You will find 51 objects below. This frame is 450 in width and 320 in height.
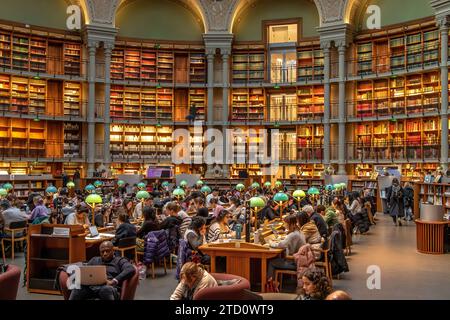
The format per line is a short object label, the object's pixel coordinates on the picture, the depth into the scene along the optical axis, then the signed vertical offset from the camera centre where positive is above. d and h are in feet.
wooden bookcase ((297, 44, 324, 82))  73.87 +14.84
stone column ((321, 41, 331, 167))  71.31 +8.90
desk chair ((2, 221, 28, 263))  30.01 -4.12
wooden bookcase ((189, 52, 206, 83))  77.00 +14.58
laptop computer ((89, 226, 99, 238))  24.82 -3.31
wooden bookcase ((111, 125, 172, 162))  73.82 +3.10
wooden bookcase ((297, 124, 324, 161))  73.26 +3.30
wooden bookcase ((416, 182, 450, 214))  40.65 -2.37
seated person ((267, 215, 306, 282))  22.28 -3.49
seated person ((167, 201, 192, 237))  28.07 -2.78
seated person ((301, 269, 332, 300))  12.13 -2.87
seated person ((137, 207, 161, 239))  26.85 -3.15
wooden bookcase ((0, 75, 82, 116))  65.57 +8.98
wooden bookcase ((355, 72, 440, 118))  63.39 +9.12
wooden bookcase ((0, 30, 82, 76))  65.46 +14.56
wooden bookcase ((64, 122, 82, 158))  71.51 +3.43
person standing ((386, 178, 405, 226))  46.57 -3.55
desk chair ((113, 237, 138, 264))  24.73 -3.97
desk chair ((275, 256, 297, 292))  22.18 -4.65
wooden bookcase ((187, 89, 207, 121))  77.23 +9.74
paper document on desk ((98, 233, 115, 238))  25.58 -3.60
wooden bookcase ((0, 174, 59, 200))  54.39 -1.81
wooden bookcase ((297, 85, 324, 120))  74.02 +9.07
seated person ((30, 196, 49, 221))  30.63 -2.89
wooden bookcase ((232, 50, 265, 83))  76.69 +14.80
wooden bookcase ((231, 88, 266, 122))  76.69 +9.09
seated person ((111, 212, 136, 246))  25.08 -3.26
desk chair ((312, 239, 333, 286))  23.68 -4.55
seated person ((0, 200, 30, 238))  30.70 -3.22
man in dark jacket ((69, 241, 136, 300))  15.60 -3.67
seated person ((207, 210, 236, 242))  24.25 -3.08
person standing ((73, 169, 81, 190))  65.72 -2.02
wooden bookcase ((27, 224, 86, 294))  22.66 -4.05
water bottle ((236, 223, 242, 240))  23.67 -3.07
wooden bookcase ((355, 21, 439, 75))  63.72 +15.25
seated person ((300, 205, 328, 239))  26.73 -3.04
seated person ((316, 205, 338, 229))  30.71 -3.18
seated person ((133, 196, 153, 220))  34.78 -3.06
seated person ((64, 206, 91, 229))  27.30 -2.92
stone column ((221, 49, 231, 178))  75.15 +10.45
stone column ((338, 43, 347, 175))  70.03 +7.36
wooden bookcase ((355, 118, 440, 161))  62.80 +3.43
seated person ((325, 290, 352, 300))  10.92 -2.81
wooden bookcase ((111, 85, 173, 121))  74.28 +8.95
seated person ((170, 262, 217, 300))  14.57 -3.38
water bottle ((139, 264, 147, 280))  25.03 -5.27
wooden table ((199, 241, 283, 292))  22.00 -3.90
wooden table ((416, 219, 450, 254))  32.17 -4.44
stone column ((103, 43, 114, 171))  71.46 +8.45
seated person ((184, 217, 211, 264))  22.44 -3.10
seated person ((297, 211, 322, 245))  24.36 -3.19
